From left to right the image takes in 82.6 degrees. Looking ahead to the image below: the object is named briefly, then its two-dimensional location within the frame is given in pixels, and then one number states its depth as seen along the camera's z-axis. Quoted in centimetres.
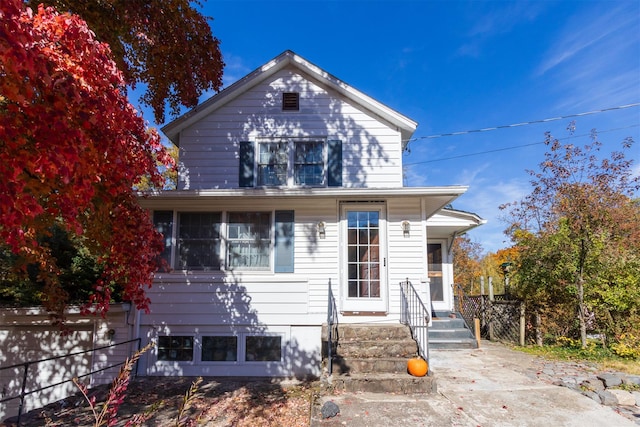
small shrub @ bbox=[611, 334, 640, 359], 763
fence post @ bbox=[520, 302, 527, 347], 935
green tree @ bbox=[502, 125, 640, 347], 841
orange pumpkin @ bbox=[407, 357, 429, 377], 564
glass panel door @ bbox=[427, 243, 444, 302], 1082
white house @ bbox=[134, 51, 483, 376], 724
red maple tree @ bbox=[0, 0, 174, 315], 248
